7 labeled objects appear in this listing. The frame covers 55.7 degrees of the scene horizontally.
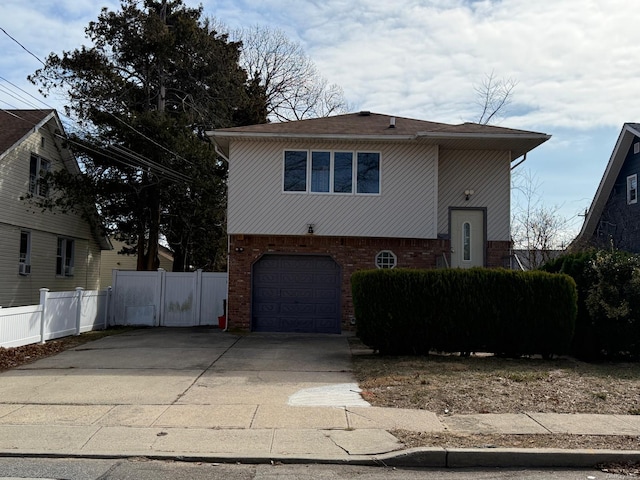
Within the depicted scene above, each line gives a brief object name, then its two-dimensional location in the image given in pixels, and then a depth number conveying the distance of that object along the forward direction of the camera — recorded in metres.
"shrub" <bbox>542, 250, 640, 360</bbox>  12.20
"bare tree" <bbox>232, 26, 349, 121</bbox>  34.56
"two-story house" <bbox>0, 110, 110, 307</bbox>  20.75
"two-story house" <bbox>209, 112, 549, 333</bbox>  17.12
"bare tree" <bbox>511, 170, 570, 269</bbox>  25.41
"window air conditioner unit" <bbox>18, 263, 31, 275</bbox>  21.79
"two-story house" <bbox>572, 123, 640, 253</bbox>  22.97
